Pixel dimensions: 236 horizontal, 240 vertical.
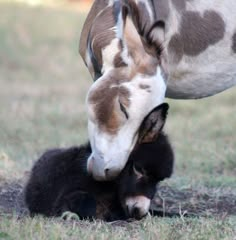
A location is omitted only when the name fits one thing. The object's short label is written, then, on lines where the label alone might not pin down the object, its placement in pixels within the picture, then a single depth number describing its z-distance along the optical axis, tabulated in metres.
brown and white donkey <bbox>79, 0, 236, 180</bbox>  9.30
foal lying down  10.25
